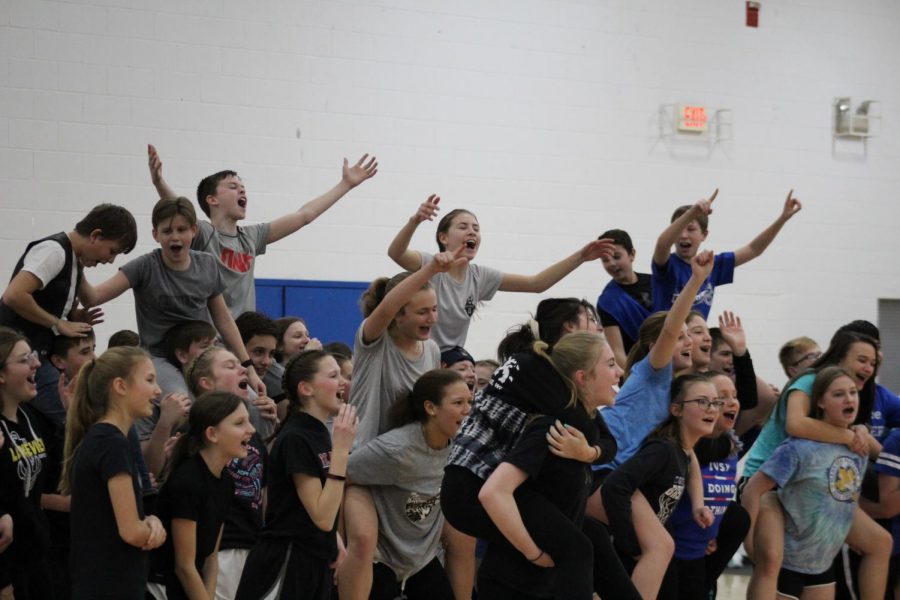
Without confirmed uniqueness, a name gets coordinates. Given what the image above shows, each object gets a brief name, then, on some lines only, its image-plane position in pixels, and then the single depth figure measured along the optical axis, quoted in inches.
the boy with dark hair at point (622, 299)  490.9
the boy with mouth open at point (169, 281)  403.2
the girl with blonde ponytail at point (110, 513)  270.4
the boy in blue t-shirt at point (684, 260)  474.6
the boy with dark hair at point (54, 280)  368.2
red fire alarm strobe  737.6
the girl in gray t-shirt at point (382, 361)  343.3
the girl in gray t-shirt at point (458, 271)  422.0
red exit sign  711.7
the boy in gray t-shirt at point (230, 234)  453.7
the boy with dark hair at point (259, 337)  427.8
